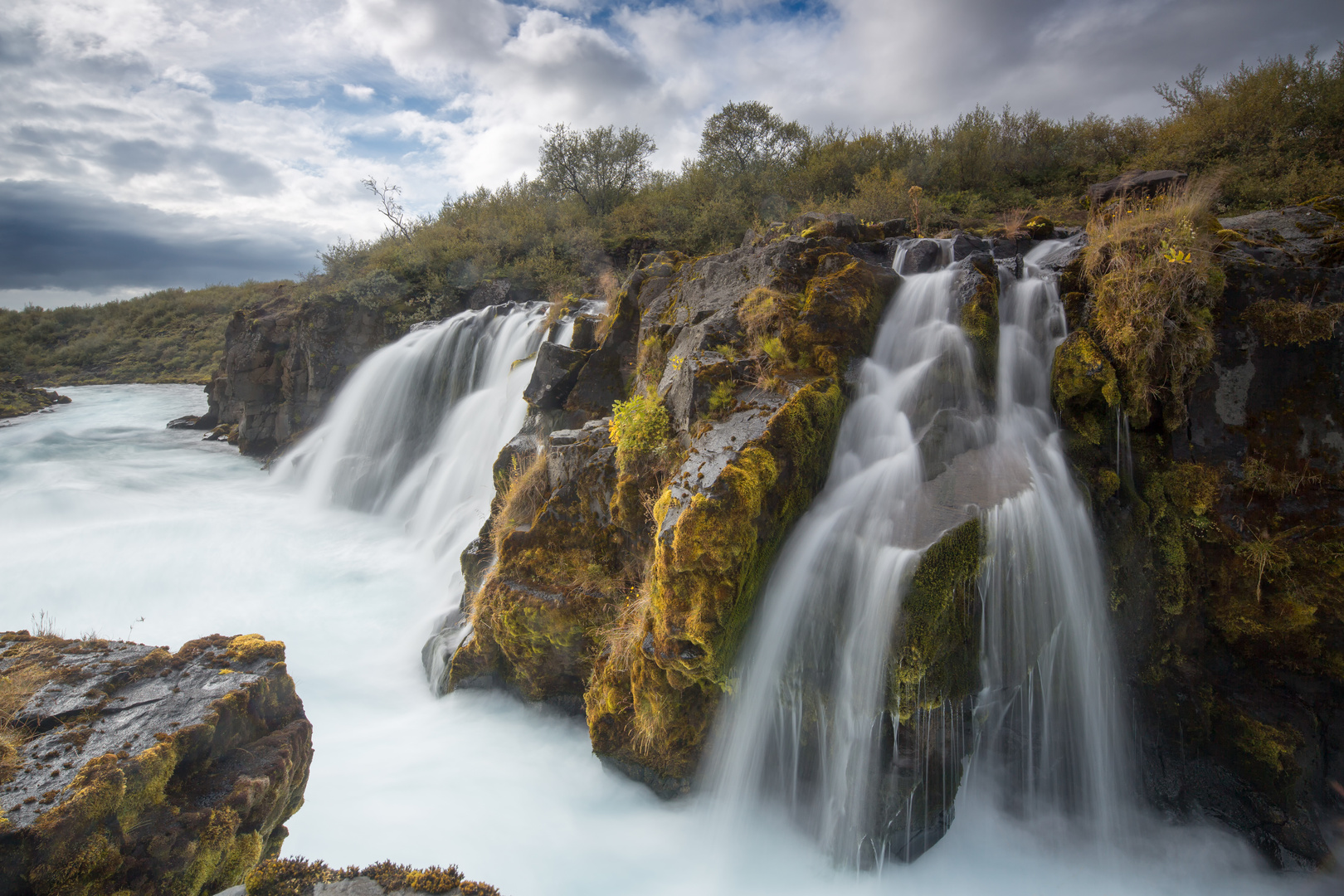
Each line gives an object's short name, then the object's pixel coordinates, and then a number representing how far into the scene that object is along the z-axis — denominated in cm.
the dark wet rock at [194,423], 2039
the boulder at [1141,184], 887
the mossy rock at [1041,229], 915
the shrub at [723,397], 552
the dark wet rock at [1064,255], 765
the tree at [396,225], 2314
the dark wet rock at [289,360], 1642
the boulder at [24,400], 1975
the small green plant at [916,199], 1169
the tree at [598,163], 2200
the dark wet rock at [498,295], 1752
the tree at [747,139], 2014
